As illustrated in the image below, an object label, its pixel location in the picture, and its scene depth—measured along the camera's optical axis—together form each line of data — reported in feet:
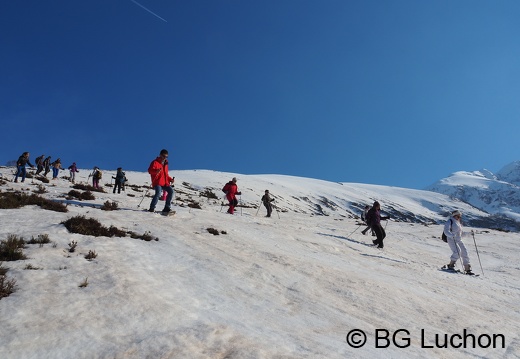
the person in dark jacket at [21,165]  72.64
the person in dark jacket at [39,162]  104.42
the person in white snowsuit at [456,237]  41.01
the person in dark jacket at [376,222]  51.57
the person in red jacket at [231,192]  60.80
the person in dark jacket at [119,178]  79.05
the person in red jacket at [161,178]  41.19
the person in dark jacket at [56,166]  103.29
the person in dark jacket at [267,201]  76.09
